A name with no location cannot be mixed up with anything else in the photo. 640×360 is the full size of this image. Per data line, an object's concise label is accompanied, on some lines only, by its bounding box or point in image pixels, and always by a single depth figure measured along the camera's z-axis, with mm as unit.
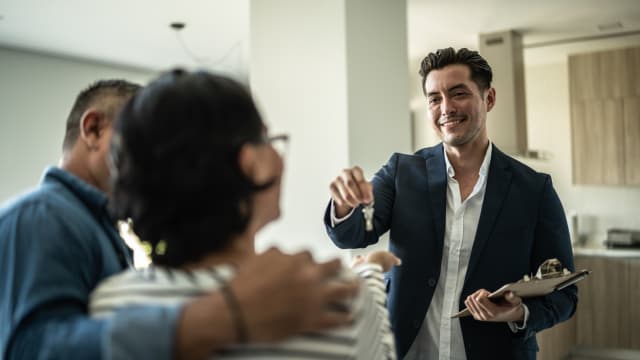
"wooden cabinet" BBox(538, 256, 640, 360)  4902
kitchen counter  4906
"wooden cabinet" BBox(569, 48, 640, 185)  5223
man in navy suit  1550
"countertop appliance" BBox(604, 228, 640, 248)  5246
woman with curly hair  655
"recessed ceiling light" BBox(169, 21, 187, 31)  4641
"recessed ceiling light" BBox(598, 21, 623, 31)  4809
